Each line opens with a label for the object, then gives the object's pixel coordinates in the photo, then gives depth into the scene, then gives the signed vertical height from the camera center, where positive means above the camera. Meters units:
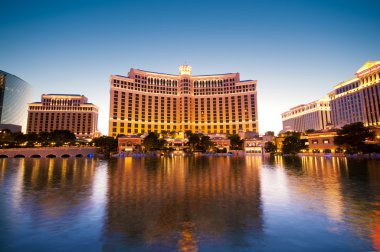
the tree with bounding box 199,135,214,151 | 135.61 +2.59
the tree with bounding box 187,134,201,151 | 136.38 +3.93
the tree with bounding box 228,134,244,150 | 144.76 +2.61
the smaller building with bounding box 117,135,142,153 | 139.75 +2.60
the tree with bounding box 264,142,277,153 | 131.62 -0.38
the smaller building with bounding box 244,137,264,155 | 139.25 +0.44
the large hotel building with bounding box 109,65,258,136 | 179.25 +37.85
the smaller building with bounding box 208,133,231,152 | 150.29 +3.48
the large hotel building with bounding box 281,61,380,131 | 132.50 +32.65
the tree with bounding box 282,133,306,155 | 107.27 +0.59
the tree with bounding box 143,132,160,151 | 123.81 +3.27
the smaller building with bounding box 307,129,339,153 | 106.50 +2.43
